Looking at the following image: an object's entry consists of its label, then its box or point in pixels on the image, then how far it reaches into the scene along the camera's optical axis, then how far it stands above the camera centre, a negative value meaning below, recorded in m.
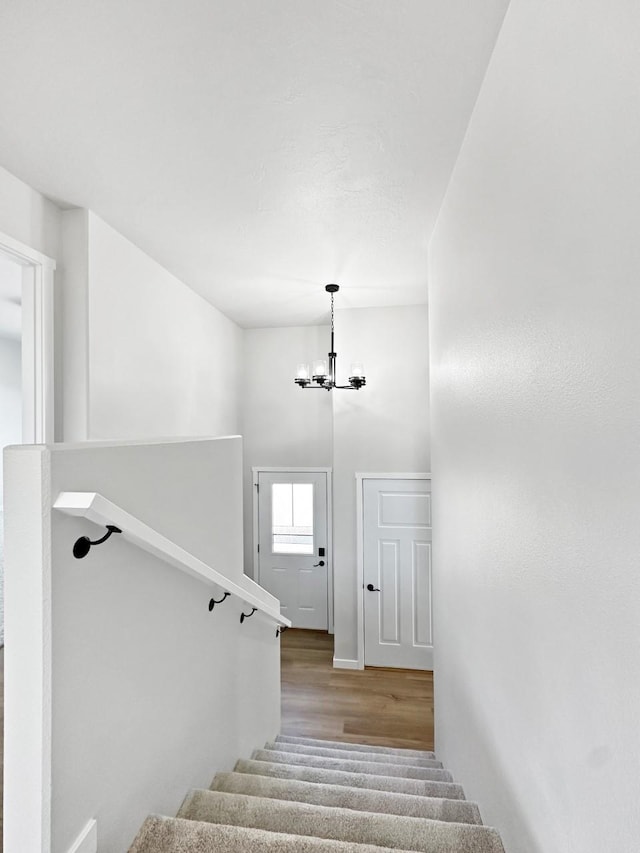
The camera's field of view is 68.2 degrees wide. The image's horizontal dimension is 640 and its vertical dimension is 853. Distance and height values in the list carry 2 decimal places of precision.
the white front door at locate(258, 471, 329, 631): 5.02 -1.17
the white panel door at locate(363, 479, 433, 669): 4.24 -1.27
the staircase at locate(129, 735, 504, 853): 1.21 -1.18
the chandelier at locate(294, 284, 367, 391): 3.58 +0.46
